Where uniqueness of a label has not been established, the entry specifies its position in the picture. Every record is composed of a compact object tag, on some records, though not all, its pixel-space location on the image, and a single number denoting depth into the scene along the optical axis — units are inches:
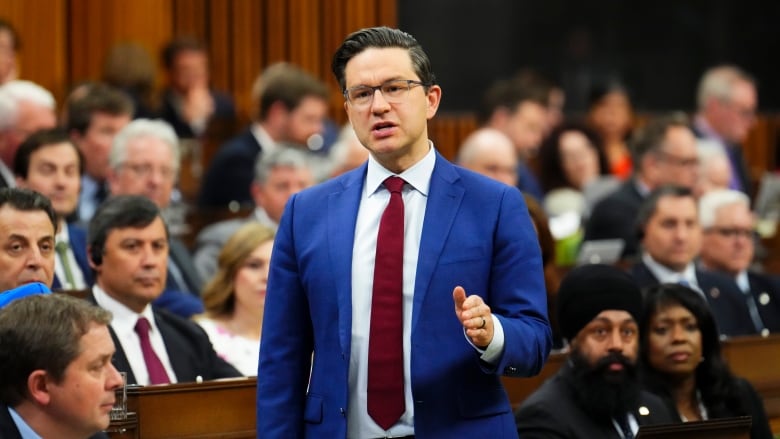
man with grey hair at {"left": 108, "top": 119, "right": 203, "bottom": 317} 497.7
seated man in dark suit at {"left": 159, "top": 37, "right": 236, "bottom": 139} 709.3
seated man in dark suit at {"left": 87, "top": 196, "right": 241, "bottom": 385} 373.4
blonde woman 418.6
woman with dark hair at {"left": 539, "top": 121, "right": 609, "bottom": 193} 729.0
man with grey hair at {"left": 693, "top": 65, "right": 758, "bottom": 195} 743.1
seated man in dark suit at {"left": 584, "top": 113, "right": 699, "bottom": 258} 596.7
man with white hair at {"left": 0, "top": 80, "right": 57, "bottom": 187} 508.4
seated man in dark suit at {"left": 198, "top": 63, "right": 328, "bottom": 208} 623.8
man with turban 344.8
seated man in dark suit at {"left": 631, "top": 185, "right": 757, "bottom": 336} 509.0
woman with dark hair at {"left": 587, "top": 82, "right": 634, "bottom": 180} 813.2
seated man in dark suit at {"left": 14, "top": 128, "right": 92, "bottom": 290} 442.3
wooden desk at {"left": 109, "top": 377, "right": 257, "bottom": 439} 328.8
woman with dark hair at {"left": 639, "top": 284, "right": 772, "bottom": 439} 387.2
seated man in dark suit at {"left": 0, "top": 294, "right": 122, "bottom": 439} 238.1
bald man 573.9
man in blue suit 251.0
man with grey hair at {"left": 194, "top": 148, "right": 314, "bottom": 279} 524.7
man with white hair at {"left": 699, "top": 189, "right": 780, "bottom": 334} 538.6
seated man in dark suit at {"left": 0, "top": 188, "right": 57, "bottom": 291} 335.9
